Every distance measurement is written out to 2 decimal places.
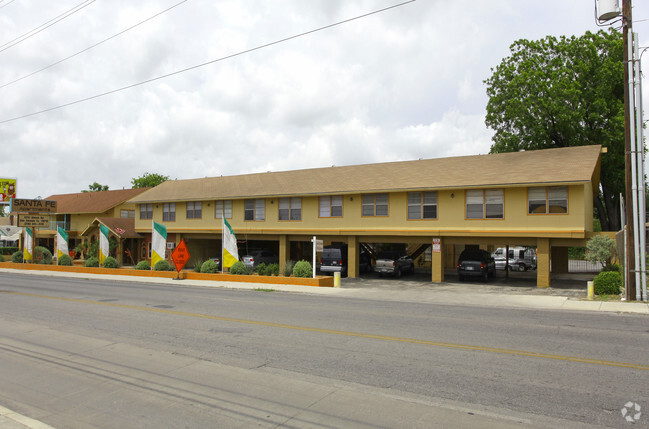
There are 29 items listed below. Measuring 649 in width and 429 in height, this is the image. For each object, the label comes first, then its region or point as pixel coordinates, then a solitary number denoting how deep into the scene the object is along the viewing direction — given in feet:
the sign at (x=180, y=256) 90.12
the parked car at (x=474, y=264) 86.79
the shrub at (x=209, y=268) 93.61
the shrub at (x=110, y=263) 109.29
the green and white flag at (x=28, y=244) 132.67
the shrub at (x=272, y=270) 86.84
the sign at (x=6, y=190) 185.37
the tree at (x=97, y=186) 289.53
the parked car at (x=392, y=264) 97.50
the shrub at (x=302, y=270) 81.61
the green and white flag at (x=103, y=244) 113.19
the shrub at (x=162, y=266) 97.86
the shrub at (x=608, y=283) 60.34
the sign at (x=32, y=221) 133.49
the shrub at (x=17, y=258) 135.64
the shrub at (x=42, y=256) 127.54
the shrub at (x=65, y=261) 118.52
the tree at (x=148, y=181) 255.91
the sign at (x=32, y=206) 138.31
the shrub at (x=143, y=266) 101.91
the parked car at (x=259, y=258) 111.45
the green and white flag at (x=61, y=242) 122.93
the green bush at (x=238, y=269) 89.04
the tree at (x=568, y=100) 116.88
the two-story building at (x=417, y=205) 77.36
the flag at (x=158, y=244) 97.46
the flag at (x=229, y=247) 88.84
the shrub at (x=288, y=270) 83.91
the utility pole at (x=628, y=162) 55.57
